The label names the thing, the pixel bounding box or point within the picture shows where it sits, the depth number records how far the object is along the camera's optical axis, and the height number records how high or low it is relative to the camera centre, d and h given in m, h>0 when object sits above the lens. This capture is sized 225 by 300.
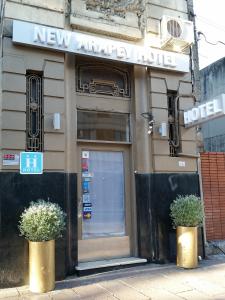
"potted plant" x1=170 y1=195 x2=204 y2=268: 4.89 -1.00
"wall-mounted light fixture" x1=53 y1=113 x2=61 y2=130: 4.63 +1.08
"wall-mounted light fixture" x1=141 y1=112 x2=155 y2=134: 5.31 +1.27
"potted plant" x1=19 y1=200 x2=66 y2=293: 3.99 -0.99
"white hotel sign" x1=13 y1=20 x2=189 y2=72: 4.62 +2.64
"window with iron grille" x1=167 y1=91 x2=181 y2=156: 5.57 +1.17
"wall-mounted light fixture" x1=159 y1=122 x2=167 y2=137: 5.35 +1.04
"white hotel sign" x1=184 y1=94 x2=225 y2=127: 4.80 +1.32
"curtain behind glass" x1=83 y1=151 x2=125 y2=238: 5.10 -0.32
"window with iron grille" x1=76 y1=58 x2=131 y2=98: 5.24 +2.15
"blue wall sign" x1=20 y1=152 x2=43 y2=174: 4.42 +0.32
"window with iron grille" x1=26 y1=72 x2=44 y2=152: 4.63 +1.27
